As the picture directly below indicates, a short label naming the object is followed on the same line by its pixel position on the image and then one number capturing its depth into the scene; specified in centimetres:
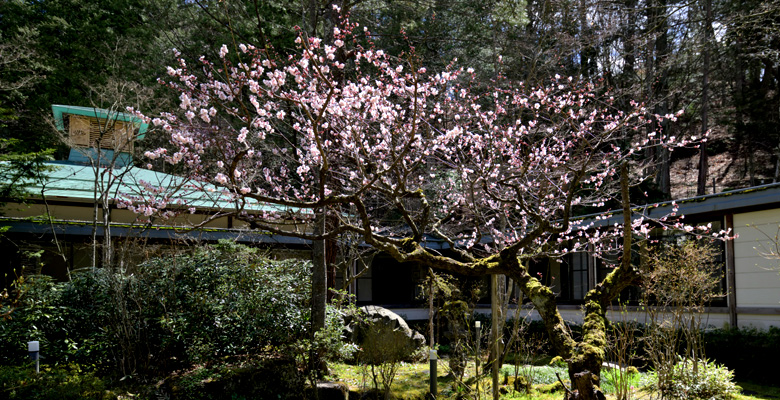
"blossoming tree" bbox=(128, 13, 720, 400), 407
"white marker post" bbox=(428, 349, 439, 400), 549
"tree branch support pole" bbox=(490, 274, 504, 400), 676
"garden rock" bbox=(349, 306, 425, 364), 866
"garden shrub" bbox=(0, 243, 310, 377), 675
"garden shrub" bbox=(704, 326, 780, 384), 785
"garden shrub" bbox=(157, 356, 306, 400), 655
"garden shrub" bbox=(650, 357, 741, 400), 665
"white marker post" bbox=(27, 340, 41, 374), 563
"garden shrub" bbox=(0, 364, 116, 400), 502
